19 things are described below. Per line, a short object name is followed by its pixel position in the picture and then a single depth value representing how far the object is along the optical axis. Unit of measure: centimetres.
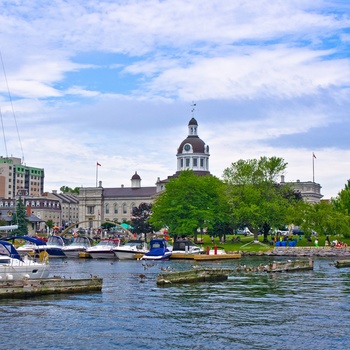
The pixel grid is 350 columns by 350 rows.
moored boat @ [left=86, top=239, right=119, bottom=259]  8706
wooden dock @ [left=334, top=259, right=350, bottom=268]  7121
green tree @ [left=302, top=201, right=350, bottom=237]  10744
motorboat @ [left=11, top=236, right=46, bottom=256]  8932
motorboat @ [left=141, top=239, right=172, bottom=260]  8218
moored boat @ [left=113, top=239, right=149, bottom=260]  8538
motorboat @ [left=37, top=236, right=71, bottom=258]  9231
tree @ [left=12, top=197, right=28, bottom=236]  13516
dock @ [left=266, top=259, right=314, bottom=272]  6244
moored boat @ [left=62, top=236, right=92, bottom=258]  9219
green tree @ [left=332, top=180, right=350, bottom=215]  12405
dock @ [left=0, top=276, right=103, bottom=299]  3934
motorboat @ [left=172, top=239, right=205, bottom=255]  8931
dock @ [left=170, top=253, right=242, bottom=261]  8249
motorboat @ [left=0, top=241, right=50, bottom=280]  4328
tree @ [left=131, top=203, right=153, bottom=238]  15712
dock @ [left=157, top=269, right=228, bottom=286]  4859
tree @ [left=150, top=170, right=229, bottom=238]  11344
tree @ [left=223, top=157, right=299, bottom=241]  11006
